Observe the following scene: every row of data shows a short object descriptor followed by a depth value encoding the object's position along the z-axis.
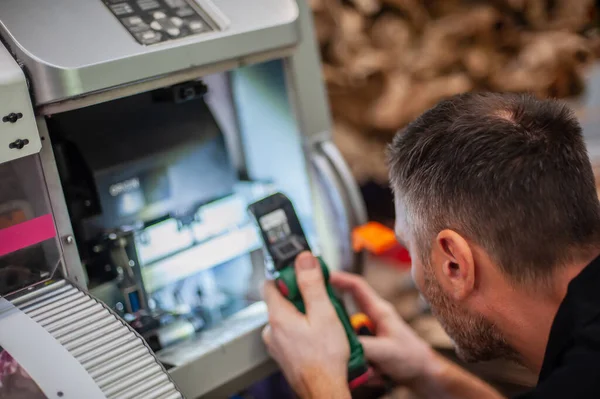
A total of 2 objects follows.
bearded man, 0.97
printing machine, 0.92
